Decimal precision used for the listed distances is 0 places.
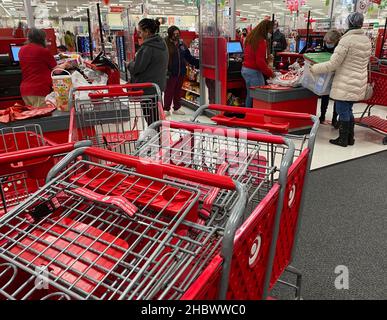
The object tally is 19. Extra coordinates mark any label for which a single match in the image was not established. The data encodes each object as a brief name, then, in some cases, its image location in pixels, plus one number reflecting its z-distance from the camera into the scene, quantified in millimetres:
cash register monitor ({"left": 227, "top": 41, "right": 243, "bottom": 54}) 6695
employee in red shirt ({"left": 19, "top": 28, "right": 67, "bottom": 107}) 4082
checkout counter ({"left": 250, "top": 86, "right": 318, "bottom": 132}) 5059
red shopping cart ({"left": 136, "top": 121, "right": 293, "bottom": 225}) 1506
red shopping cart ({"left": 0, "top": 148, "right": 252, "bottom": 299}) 884
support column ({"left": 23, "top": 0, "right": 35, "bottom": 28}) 6465
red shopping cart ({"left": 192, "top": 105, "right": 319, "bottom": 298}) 1546
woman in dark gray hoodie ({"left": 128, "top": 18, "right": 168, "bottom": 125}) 4195
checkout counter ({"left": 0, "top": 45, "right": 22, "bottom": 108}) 5688
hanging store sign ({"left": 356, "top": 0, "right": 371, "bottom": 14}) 7582
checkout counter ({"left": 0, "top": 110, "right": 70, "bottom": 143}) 2832
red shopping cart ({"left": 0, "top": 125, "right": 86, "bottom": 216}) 1260
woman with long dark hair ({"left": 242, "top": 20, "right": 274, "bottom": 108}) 4961
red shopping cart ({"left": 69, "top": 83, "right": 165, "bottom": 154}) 2570
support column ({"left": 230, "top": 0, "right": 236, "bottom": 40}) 7391
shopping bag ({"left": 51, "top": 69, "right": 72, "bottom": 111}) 2885
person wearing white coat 4359
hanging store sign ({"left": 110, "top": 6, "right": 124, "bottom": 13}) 16156
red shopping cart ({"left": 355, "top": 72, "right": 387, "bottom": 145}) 4930
